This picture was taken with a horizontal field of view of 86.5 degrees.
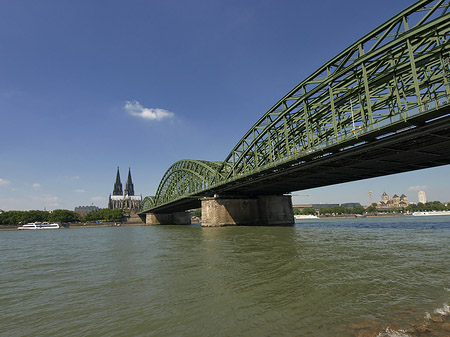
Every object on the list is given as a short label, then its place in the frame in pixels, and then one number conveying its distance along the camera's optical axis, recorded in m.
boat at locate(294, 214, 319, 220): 165.81
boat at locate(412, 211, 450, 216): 162.26
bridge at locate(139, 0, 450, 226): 23.28
